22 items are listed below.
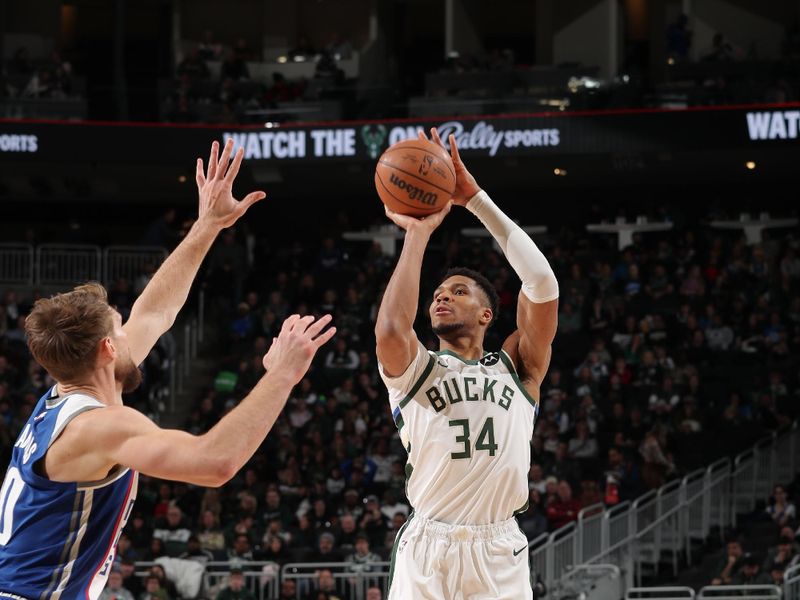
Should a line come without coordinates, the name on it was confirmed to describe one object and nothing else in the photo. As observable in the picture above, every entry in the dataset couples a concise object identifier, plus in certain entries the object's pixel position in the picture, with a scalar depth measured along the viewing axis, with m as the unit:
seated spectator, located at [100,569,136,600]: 15.10
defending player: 4.06
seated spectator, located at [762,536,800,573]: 15.30
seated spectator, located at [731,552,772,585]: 15.28
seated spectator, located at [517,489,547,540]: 16.84
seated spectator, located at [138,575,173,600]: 15.38
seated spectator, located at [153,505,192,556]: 17.17
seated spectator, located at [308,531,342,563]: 16.75
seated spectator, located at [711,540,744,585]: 15.73
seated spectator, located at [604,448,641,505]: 17.94
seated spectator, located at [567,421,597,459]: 18.81
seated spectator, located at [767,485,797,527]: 16.70
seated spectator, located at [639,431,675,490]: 18.17
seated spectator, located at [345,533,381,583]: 16.27
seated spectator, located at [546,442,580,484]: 18.28
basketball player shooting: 6.17
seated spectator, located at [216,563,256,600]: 15.41
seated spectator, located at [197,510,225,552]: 17.36
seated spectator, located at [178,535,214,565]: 16.70
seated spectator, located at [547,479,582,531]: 17.27
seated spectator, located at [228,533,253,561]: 16.84
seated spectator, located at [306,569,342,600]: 15.52
